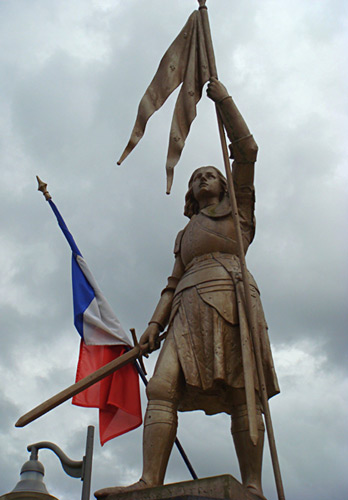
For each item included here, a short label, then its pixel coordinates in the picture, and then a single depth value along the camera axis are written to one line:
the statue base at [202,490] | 5.22
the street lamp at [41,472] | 6.24
